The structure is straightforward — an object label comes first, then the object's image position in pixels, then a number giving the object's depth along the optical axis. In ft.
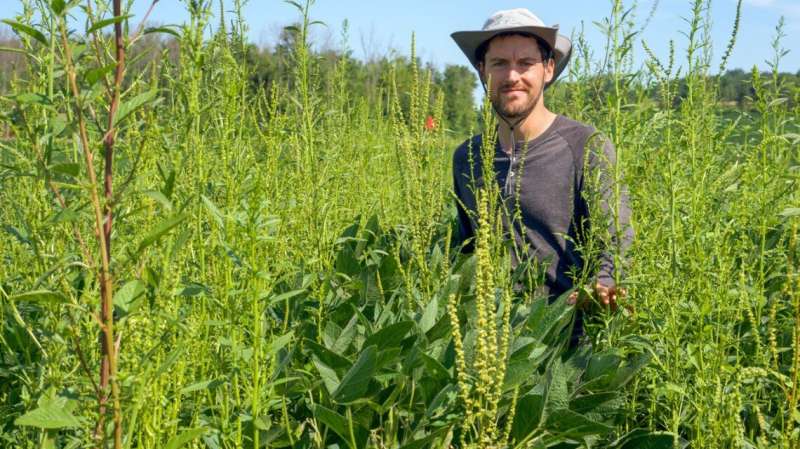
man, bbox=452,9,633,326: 10.93
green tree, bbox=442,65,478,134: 95.04
